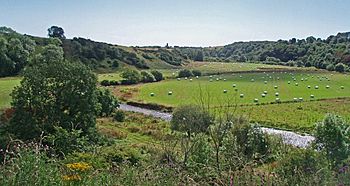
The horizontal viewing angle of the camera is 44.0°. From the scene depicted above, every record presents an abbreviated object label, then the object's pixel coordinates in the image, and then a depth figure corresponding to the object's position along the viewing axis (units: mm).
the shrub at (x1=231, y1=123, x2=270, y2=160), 27316
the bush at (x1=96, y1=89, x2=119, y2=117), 52031
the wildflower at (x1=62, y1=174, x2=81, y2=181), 5493
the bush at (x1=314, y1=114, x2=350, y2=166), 20703
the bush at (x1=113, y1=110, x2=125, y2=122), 49500
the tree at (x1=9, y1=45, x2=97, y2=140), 30641
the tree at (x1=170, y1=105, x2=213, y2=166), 40381
